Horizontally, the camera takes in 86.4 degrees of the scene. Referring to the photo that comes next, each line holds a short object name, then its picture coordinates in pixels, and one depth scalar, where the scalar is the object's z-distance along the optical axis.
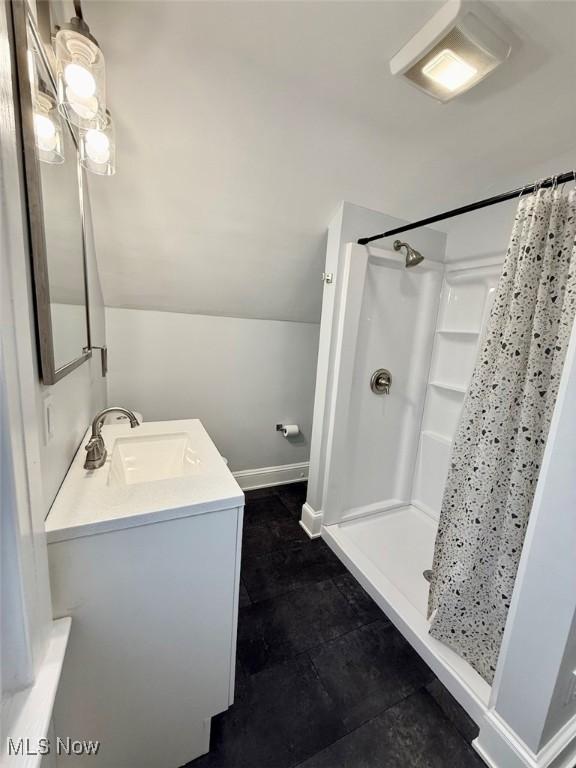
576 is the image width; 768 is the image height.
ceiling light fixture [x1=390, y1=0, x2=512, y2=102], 0.95
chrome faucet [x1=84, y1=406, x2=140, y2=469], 1.10
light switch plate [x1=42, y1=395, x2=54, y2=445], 0.81
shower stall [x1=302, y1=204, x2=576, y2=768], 1.81
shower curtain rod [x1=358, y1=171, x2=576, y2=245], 1.02
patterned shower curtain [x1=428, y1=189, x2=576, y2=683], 1.08
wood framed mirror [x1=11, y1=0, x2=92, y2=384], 0.64
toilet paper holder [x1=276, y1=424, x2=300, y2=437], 2.70
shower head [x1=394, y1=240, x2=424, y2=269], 1.75
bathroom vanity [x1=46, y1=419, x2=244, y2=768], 0.81
